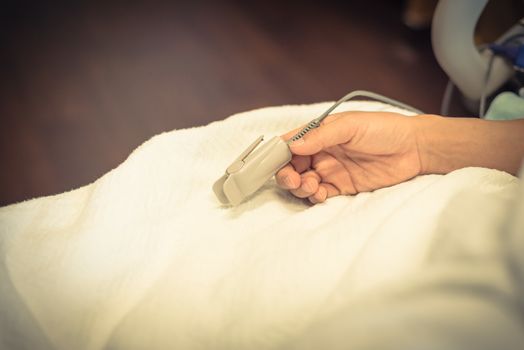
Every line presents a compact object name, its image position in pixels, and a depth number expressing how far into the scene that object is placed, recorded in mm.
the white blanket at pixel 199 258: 358
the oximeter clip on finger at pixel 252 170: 483
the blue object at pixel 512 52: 696
